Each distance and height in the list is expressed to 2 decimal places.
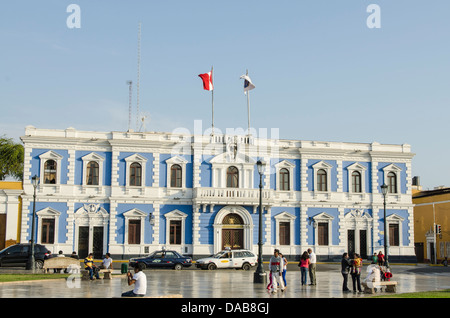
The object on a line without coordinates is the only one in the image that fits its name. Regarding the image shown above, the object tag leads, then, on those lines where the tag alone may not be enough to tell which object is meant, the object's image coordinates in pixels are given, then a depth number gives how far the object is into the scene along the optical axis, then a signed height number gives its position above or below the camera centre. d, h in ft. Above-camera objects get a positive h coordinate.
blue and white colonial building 155.12 +9.93
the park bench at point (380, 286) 77.56 -7.16
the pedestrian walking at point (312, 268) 90.38 -5.52
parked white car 131.95 -6.47
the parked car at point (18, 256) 121.39 -5.18
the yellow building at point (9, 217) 151.74 +3.34
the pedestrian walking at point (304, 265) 89.45 -5.06
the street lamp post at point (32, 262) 112.06 -5.87
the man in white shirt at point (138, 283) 61.93 -5.36
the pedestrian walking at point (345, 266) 79.30 -4.58
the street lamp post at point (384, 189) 122.97 +8.69
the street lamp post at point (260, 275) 91.56 -6.66
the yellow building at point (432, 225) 179.70 +2.00
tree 241.55 +28.66
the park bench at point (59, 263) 109.09 -5.98
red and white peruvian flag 168.86 +41.76
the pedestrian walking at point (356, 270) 78.69 -5.05
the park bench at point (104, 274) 96.37 -6.94
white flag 168.45 +41.08
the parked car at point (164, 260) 129.18 -6.43
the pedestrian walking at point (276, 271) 78.28 -5.24
